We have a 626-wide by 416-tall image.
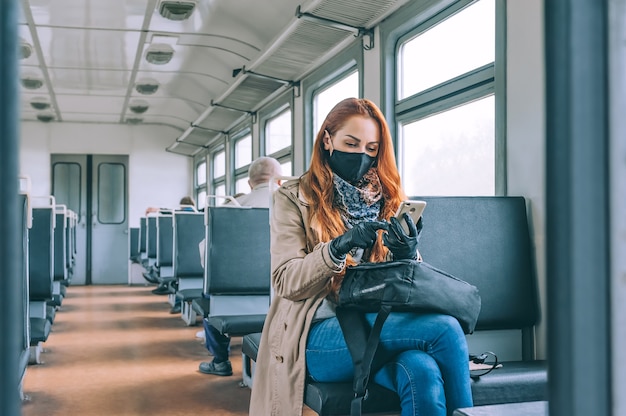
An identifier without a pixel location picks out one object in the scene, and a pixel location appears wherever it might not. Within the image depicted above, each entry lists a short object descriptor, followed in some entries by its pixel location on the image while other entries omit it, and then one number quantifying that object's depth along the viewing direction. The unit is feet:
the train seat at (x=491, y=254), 8.82
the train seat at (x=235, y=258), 13.00
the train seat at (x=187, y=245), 18.29
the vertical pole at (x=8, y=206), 1.57
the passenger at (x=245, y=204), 13.84
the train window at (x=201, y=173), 38.05
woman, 6.15
